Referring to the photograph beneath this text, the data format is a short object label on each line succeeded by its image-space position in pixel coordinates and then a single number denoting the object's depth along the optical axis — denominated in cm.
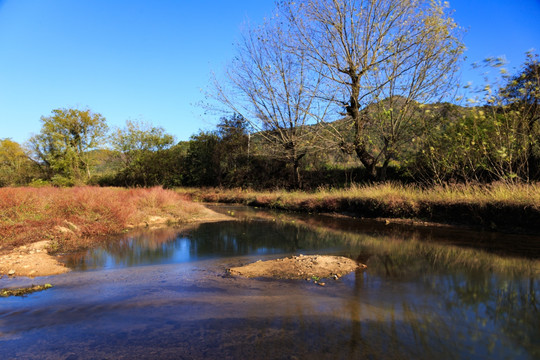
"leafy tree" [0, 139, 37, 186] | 3129
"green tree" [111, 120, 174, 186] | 3105
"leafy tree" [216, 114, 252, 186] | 2877
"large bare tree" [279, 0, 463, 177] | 1552
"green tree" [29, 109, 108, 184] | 3134
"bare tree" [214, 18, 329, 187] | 2273
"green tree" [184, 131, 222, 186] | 2997
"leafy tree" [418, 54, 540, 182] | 1080
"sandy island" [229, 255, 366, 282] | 583
